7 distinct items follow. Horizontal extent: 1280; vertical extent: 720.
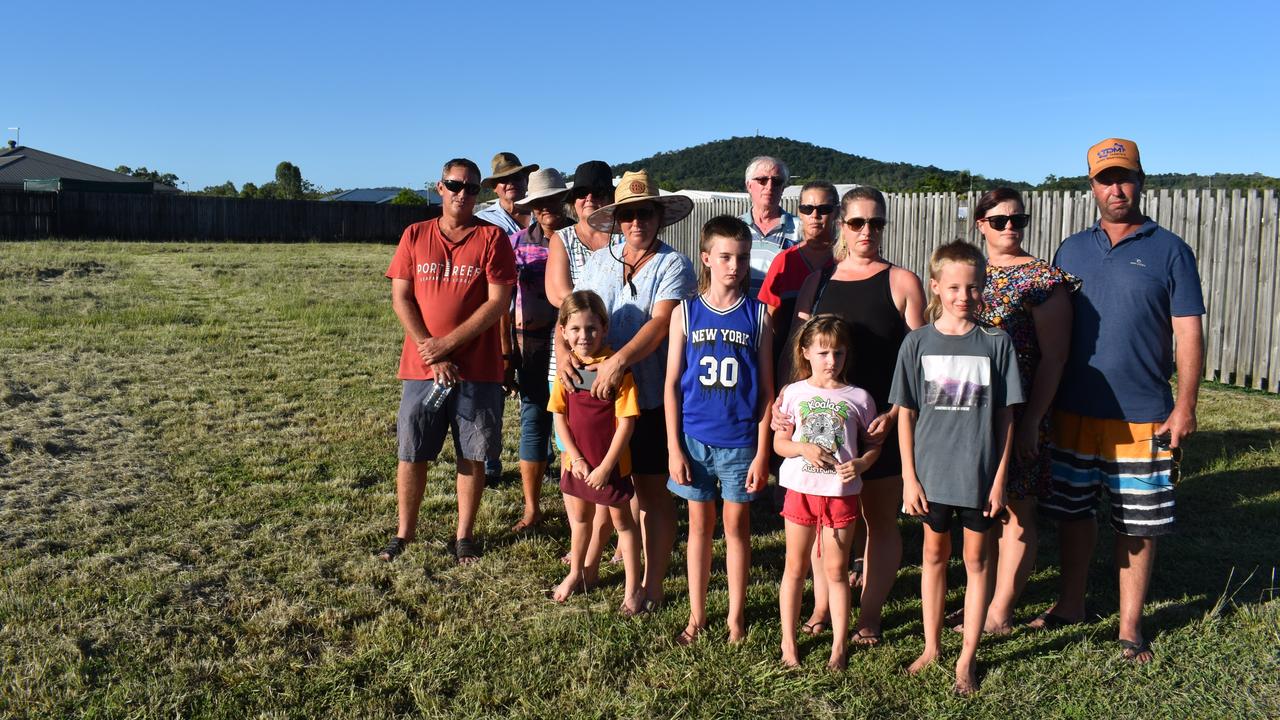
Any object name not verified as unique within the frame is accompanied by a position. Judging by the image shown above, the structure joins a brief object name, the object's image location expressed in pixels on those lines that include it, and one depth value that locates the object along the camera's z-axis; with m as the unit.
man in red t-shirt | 4.50
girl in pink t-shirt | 3.32
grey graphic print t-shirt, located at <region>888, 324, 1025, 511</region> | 3.16
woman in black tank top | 3.48
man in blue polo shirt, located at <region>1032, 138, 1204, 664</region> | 3.38
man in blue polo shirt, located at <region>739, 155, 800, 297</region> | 4.62
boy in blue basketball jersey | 3.51
